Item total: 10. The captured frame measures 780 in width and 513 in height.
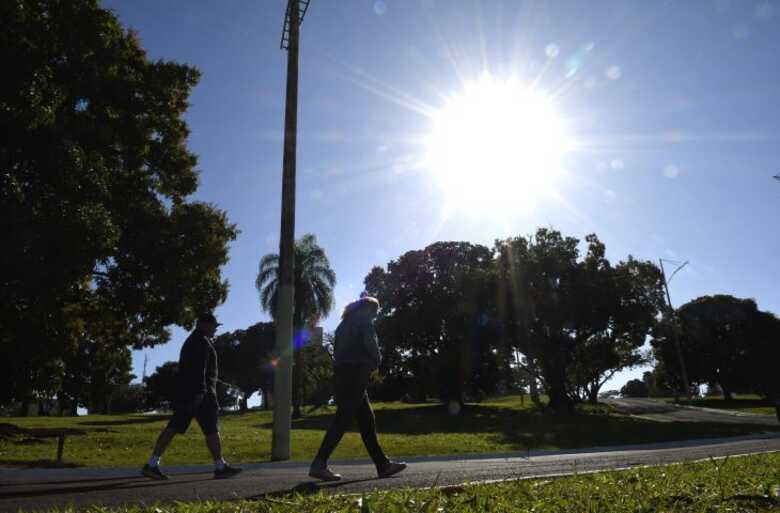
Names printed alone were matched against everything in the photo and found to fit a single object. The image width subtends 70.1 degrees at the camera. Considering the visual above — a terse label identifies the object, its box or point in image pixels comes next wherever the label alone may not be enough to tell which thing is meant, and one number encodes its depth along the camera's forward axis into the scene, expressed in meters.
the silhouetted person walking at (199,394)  6.01
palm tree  35.69
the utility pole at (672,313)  41.93
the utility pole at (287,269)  9.83
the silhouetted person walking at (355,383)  5.38
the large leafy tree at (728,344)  60.44
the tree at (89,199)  11.71
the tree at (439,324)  38.69
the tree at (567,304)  35.59
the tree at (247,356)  75.00
